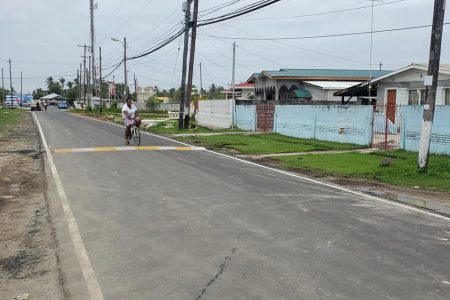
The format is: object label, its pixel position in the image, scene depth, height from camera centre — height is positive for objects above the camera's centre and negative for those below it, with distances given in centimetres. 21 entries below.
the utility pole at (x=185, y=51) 3158 +245
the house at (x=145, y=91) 14262 -20
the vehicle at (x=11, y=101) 11559 -355
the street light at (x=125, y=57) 5516 +349
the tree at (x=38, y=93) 18338 -209
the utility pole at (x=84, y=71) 8739 +294
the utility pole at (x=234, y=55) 6346 +471
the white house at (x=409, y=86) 2420 +64
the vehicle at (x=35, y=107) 8715 -332
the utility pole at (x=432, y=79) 1262 +50
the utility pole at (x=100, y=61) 7629 +405
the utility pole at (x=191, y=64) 3092 +168
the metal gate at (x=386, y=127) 1881 -107
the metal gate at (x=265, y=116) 2858 -124
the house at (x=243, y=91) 6531 +33
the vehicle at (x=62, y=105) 11166 -380
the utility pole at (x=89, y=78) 7514 +159
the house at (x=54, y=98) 14851 -300
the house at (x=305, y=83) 4347 +111
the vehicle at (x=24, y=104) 12812 -421
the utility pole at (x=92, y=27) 6219 +736
